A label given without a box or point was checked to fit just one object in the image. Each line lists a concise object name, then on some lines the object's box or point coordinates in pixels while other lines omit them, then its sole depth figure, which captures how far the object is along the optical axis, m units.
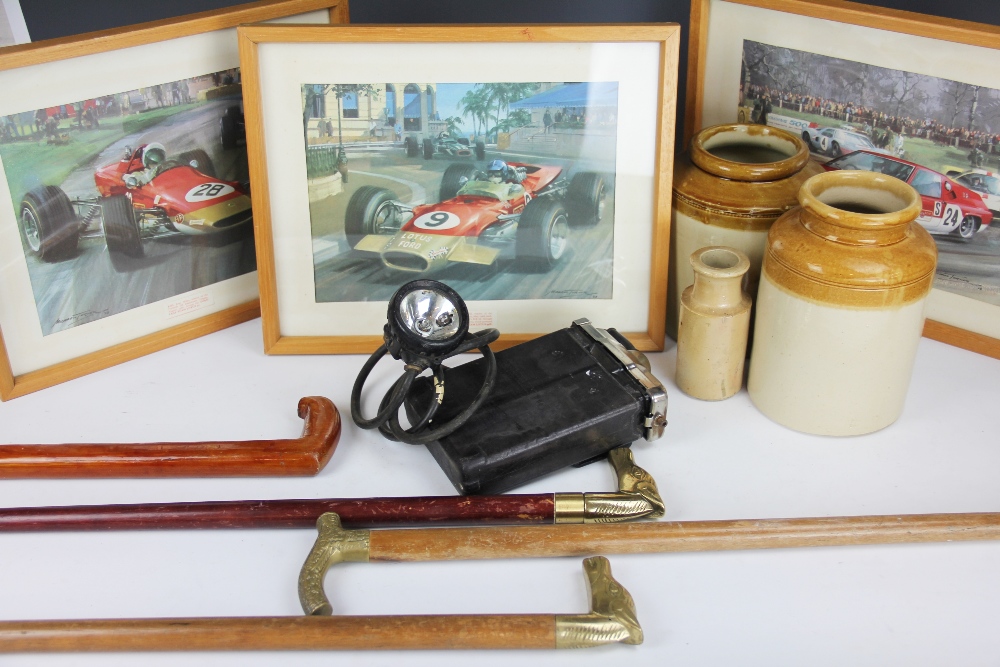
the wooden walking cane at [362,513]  1.38
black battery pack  1.42
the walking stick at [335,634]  1.22
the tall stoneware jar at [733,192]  1.59
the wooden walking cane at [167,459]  1.48
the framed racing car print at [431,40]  1.58
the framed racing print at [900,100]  1.57
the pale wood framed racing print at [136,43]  1.51
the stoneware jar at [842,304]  1.42
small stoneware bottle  1.55
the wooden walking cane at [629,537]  1.34
